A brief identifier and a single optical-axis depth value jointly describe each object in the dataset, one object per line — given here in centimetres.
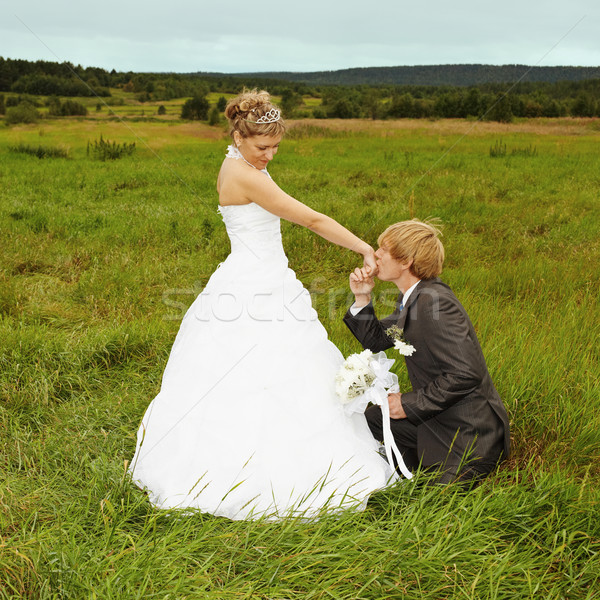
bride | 294
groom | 292
